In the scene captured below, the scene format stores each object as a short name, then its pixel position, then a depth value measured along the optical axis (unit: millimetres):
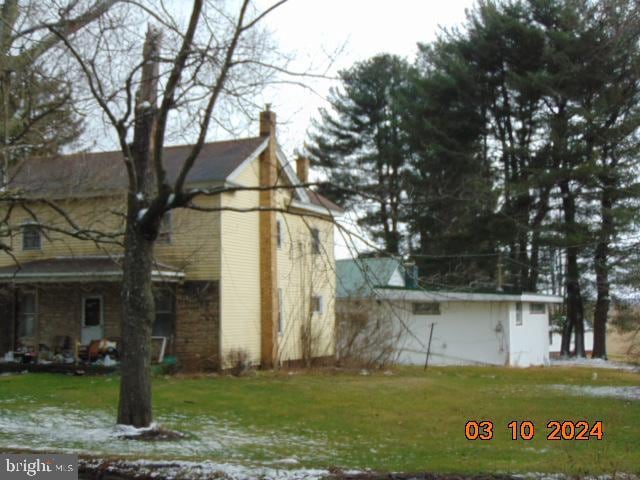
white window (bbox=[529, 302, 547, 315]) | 34375
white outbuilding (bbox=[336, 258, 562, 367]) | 30848
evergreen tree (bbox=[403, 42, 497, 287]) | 36250
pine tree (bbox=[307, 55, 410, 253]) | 41688
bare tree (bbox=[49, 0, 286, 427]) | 10555
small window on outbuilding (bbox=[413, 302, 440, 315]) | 31672
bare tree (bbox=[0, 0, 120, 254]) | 11742
